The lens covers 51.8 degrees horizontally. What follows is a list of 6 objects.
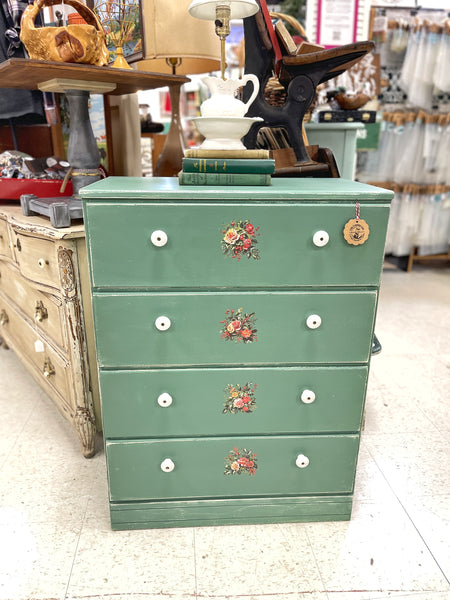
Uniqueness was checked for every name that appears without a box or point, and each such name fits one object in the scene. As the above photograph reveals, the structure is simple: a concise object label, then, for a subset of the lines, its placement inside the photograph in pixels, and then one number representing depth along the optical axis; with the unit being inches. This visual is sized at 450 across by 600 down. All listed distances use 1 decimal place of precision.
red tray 71.1
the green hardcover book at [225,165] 47.3
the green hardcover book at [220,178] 47.5
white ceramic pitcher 51.0
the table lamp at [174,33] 63.3
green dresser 45.1
